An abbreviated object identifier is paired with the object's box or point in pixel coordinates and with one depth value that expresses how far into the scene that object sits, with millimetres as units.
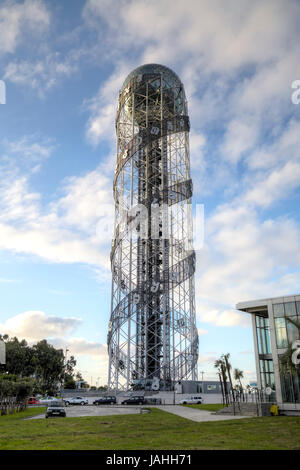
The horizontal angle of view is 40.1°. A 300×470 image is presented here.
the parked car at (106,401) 43681
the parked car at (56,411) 27000
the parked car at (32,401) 52031
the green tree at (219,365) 38859
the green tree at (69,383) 93438
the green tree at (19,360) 60562
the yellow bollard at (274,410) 28016
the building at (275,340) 28578
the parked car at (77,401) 44062
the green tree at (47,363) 65088
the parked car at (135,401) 42250
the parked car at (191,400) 43969
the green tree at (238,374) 52400
